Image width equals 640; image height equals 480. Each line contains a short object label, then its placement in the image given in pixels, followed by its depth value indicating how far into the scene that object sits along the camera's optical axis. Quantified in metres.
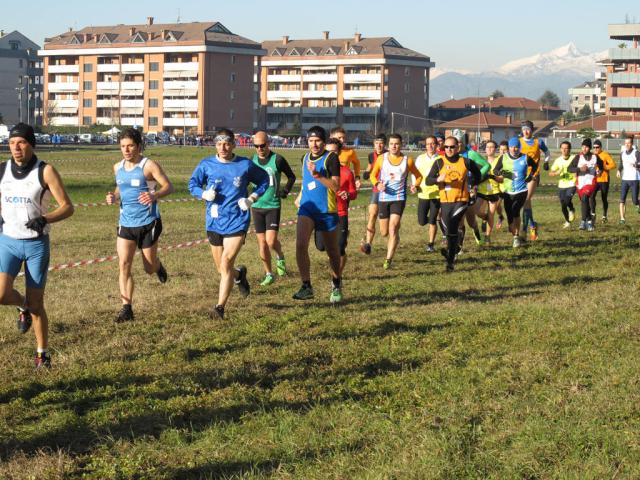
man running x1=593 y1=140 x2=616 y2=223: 23.70
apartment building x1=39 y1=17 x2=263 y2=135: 145.12
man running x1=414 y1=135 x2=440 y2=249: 17.23
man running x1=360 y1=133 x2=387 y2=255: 16.80
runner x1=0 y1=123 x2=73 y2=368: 8.73
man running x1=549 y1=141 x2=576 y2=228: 22.83
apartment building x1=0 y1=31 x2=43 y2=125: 161.62
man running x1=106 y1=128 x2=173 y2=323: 10.90
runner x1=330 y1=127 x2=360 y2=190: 14.84
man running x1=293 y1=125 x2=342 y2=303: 12.26
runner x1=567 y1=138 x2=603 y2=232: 22.55
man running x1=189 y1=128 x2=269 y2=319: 11.20
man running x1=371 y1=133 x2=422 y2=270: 15.68
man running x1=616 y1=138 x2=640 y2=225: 25.03
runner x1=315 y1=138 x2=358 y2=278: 13.80
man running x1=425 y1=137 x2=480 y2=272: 15.48
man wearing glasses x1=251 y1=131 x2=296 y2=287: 13.69
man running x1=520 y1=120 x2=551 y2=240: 19.95
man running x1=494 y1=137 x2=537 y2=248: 19.14
